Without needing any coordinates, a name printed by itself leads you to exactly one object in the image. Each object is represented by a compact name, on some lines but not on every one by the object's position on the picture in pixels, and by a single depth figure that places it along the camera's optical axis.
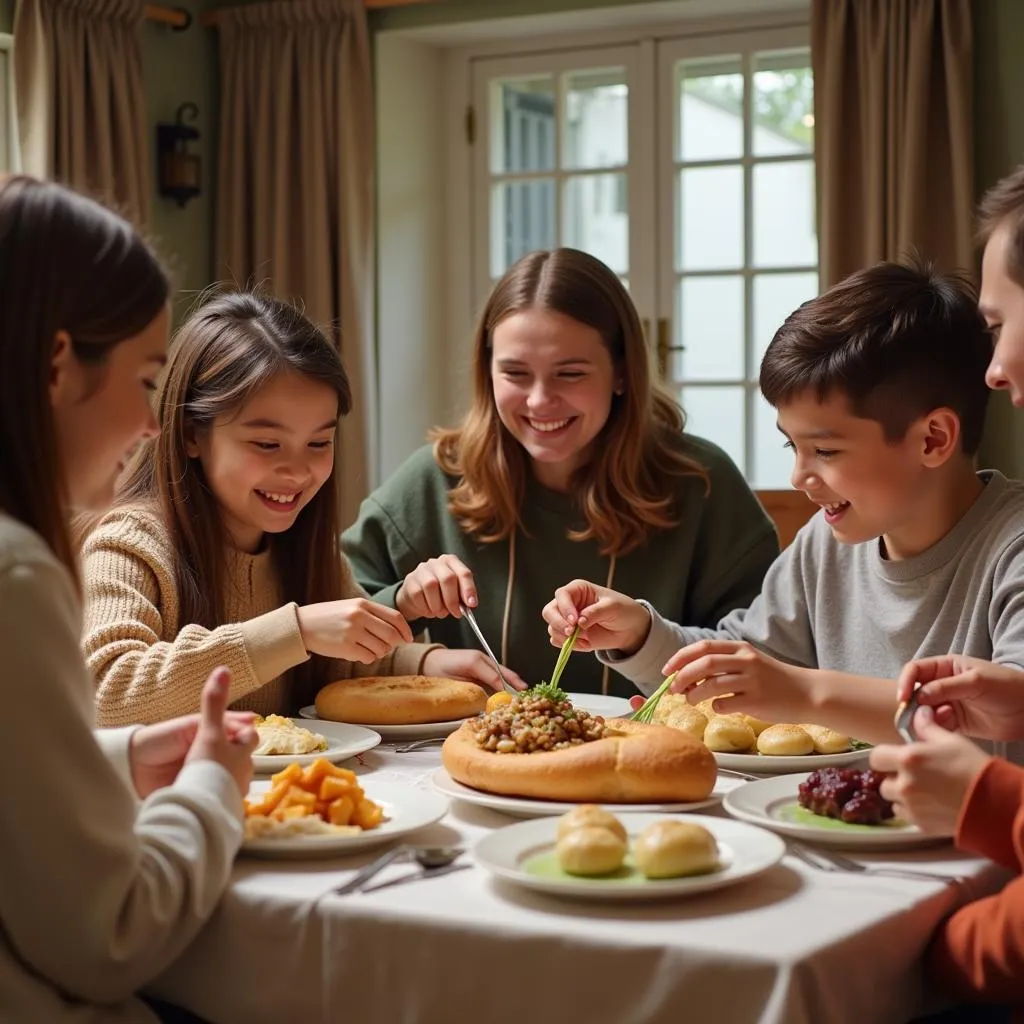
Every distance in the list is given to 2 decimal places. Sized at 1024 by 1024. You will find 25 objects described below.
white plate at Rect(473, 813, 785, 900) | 1.20
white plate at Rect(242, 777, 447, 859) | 1.34
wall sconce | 4.80
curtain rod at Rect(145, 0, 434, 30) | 4.68
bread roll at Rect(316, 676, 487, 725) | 1.99
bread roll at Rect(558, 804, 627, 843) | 1.29
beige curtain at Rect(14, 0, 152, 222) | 4.22
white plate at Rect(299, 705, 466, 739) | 1.96
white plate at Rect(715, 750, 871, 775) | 1.72
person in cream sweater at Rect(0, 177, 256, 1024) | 1.14
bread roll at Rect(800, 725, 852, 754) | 1.77
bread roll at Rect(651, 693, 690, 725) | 1.89
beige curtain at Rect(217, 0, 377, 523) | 4.88
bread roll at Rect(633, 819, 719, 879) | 1.24
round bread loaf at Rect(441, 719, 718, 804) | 1.49
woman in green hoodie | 2.64
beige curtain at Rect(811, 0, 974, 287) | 4.13
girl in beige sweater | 1.94
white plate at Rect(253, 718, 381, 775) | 1.71
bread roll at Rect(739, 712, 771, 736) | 1.84
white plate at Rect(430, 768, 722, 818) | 1.47
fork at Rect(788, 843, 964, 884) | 1.30
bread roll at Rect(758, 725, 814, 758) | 1.76
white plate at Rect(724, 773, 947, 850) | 1.37
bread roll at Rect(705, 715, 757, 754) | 1.79
